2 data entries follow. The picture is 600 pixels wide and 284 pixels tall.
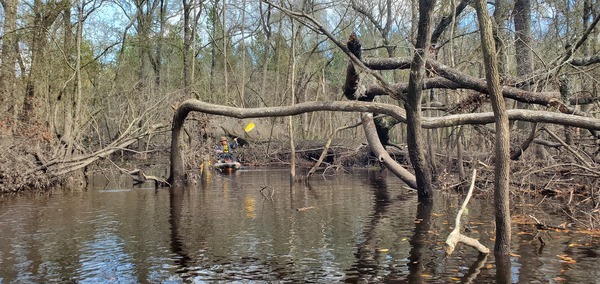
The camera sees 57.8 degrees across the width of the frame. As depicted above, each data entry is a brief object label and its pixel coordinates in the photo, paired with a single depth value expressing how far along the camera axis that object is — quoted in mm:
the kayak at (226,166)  24234
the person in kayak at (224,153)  24703
